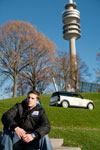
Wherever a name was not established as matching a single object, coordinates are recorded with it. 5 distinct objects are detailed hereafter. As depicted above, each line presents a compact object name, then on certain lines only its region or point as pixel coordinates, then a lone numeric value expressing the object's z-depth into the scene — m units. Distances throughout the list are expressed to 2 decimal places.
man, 3.10
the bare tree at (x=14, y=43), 28.70
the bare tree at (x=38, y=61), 30.39
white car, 15.37
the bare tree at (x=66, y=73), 36.44
